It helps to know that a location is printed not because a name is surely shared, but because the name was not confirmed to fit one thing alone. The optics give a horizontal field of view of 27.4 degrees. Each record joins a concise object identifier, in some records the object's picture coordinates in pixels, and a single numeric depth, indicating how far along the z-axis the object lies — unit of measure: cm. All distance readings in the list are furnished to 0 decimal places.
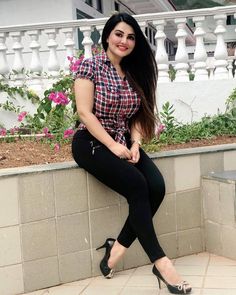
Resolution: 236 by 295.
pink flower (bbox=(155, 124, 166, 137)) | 420
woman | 278
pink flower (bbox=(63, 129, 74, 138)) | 415
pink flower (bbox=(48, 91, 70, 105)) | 429
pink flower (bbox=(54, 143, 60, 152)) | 406
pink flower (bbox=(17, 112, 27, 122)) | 482
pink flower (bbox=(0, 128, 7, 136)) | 494
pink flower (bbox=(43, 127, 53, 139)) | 449
